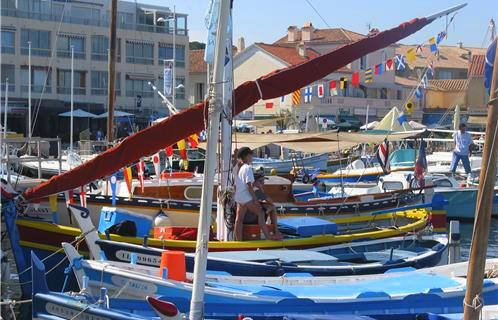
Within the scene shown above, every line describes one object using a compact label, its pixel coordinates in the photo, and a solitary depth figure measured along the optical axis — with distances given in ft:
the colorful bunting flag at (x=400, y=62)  77.46
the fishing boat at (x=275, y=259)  36.99
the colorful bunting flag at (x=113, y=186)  46.41
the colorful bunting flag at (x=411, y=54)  70.33
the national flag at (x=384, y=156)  85.71
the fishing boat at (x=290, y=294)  30.59
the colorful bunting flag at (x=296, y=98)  98.89
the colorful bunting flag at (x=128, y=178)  51.99
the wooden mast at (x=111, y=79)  75.36
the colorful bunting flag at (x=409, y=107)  68.63
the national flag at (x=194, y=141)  58.03
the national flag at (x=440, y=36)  66.65
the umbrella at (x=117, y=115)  174.75
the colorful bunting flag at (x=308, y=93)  93.41
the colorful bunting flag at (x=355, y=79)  73.92
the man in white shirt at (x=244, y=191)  42.39
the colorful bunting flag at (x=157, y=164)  59.05
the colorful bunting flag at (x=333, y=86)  78.18
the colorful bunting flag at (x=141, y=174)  54.39
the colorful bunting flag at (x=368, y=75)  80.24
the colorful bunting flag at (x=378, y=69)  72.78
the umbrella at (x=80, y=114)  179.52
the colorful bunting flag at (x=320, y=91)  87.10
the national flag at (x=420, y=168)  69.77
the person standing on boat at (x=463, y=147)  81.81
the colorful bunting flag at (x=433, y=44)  67.15
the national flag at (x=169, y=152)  62.56
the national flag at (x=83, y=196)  41.11
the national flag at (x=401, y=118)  71.89
